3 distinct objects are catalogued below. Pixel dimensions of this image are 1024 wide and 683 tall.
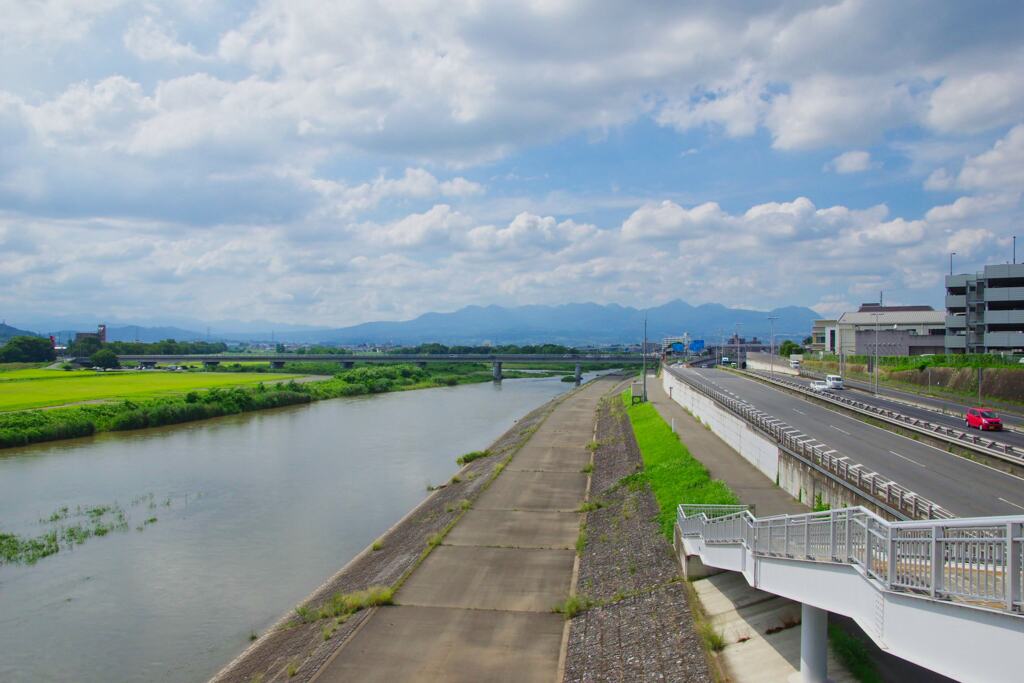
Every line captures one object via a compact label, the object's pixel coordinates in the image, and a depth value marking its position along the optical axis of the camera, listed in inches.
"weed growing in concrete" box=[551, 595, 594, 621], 663.1
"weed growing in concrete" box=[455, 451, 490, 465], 1558.8
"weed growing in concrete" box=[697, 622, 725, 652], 520.1
